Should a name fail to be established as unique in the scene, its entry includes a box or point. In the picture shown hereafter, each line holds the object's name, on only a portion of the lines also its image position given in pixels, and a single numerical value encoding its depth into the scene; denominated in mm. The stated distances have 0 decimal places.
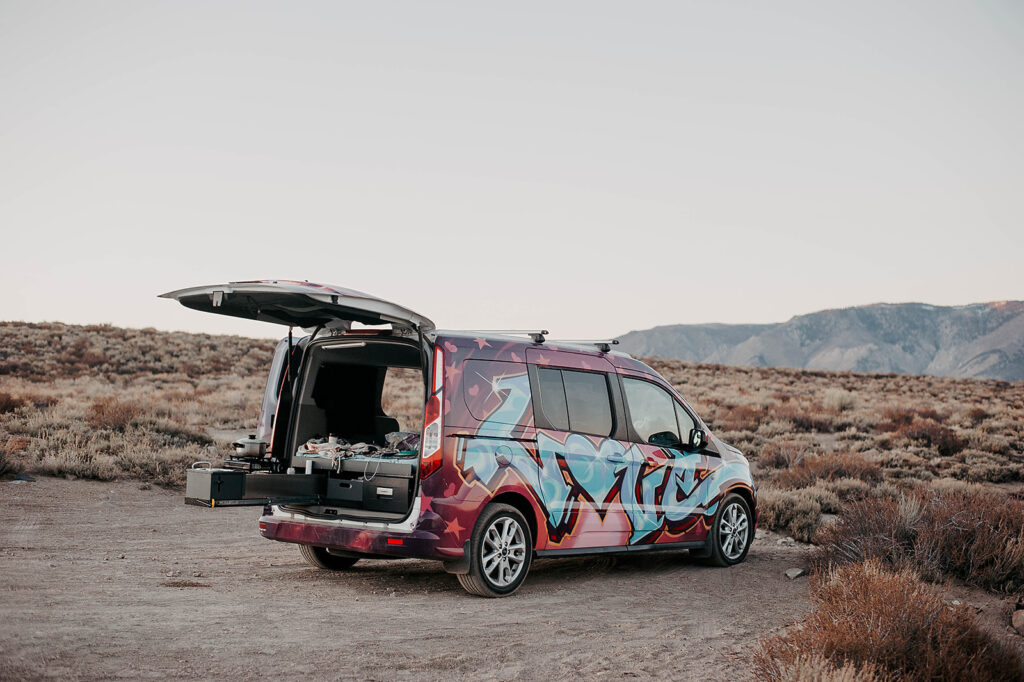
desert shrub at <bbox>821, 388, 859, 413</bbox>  29594
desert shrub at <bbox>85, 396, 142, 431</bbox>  17469
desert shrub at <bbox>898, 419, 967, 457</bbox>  21078
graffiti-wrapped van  7285
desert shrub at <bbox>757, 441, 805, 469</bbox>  18344
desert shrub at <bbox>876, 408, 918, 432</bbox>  24562
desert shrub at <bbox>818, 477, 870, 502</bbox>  14627
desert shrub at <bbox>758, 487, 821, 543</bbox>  11945
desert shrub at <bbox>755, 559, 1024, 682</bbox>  4992
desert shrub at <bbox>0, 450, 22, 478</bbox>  13016
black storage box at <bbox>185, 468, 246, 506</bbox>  6969
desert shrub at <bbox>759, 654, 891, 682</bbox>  4484
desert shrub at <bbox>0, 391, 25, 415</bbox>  18922
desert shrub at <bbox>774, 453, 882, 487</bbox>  15656
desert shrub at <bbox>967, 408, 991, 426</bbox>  27312
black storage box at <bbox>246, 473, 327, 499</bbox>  7512
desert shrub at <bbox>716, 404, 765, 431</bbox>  24094
